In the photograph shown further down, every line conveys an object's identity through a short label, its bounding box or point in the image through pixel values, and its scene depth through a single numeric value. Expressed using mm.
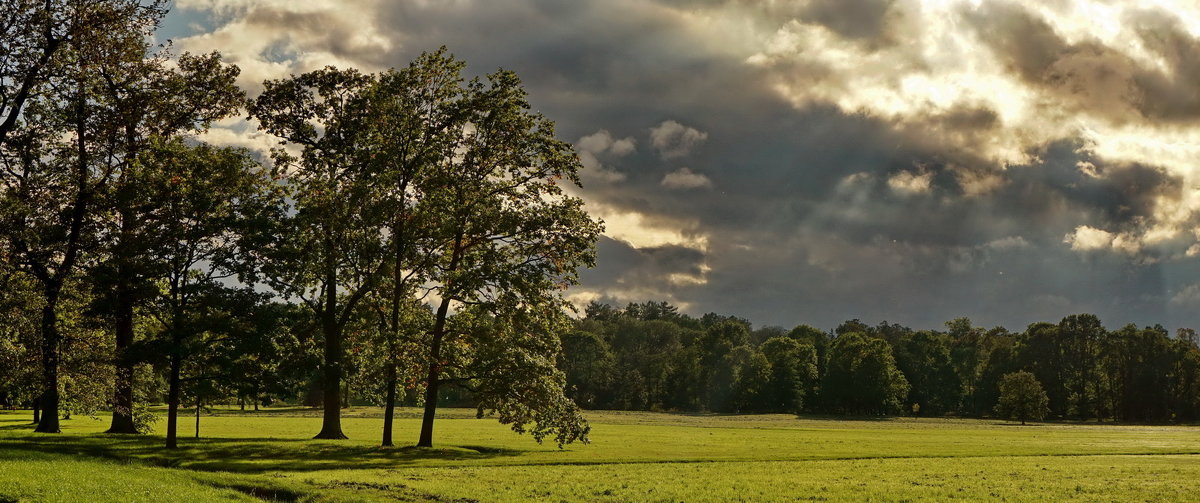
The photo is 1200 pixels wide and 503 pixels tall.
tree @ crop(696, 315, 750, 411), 173250
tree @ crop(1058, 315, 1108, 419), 170500
